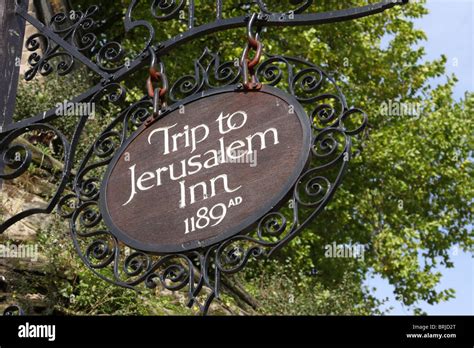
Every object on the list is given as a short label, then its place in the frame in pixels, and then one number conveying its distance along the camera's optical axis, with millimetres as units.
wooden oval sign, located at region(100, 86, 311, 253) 4199
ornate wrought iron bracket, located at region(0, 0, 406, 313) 4238
